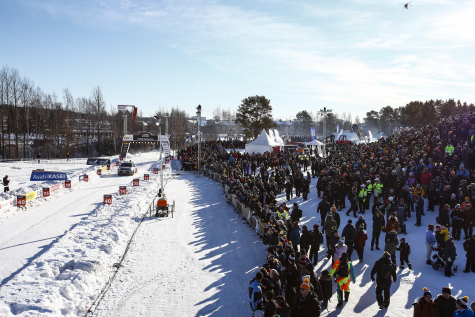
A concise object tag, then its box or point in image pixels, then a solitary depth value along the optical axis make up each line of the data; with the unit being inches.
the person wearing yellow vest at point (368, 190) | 648.2
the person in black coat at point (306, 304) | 246.1
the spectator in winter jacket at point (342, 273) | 319.0
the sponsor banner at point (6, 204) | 682.8
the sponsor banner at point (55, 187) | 901.8
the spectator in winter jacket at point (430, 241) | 418.0
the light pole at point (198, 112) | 1296.0
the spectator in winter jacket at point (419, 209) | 534.6
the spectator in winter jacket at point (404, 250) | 401.6
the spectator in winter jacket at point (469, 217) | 458.9
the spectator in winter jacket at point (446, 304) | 251.0
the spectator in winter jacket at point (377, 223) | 461.1
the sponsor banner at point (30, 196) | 770.7
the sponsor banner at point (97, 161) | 1769.2
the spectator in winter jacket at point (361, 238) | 423.2
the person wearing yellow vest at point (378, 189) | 641.6
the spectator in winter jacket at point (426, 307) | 249.4
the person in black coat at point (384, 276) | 309.7
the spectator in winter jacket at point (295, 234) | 450.0
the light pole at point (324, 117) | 1689.5
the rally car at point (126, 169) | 1384.1
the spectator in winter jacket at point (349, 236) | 419.1
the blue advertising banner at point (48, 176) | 1063.6
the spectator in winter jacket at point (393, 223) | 441.4
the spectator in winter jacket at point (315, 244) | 417.6
